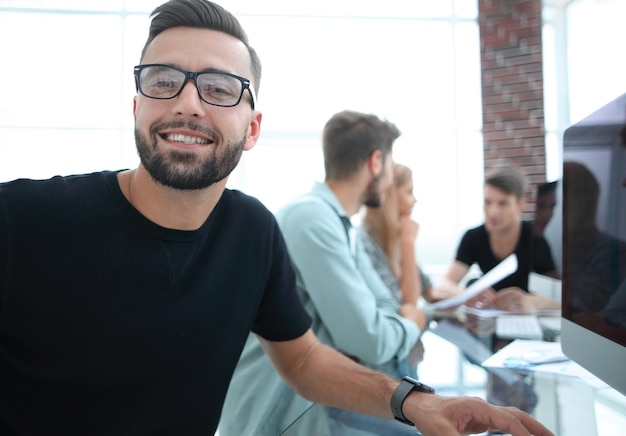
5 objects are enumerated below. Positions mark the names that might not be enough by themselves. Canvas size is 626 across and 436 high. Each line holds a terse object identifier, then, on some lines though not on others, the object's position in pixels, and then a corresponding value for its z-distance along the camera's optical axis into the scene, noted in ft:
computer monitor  2.86
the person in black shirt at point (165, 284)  3.21
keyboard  6.18
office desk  3.30
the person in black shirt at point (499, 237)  9.68
